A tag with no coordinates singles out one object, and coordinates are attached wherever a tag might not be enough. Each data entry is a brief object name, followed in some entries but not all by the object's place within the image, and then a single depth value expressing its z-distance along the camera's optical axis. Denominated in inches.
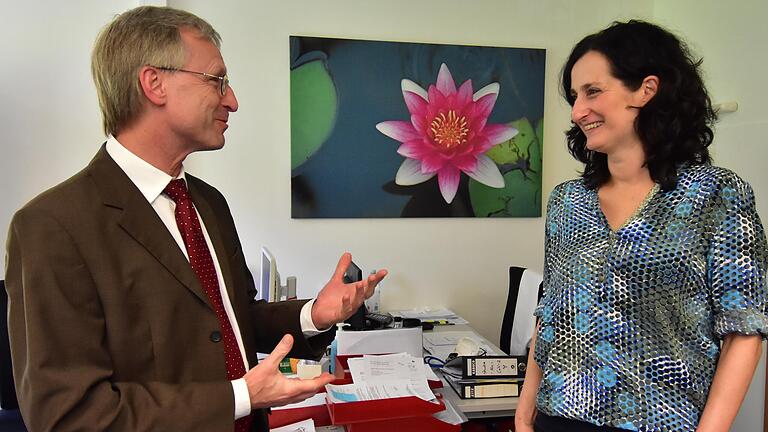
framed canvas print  115.7
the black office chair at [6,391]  85.6
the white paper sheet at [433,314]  117.9
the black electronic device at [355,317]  93.8
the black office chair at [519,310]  100.8
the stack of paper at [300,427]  64.3
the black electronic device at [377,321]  99.9
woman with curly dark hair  43.4
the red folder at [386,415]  61.3
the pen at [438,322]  114.4
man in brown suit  34.0
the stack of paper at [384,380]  65.3
